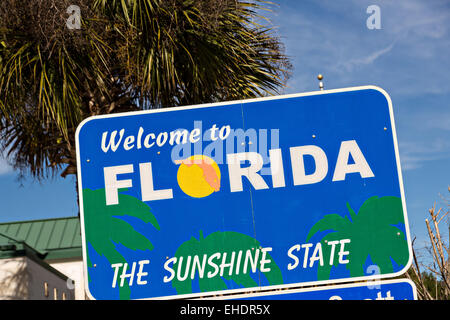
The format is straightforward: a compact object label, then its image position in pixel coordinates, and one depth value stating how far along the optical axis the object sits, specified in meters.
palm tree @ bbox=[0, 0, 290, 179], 5.90
